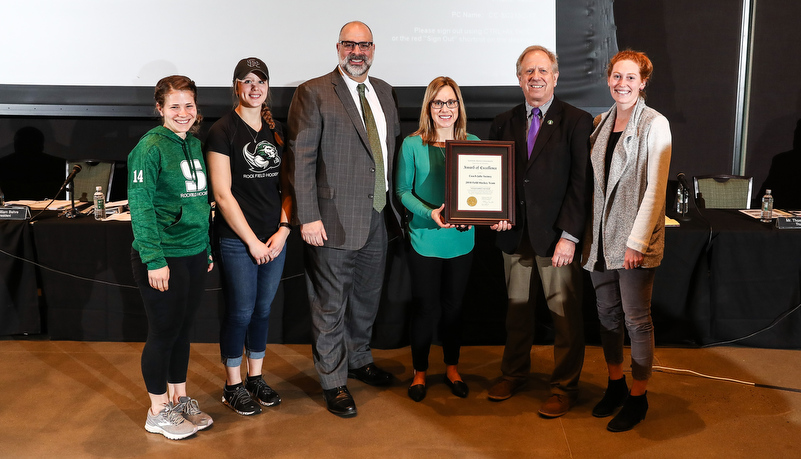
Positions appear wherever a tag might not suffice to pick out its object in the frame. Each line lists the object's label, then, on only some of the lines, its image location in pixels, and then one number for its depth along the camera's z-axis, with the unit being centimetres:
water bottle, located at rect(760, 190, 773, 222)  358
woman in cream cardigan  241
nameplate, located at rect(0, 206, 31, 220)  360
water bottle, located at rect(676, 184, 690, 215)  367
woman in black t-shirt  256
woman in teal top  269
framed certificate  262
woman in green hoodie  233
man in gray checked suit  266
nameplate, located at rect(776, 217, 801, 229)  340
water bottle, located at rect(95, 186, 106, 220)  356
